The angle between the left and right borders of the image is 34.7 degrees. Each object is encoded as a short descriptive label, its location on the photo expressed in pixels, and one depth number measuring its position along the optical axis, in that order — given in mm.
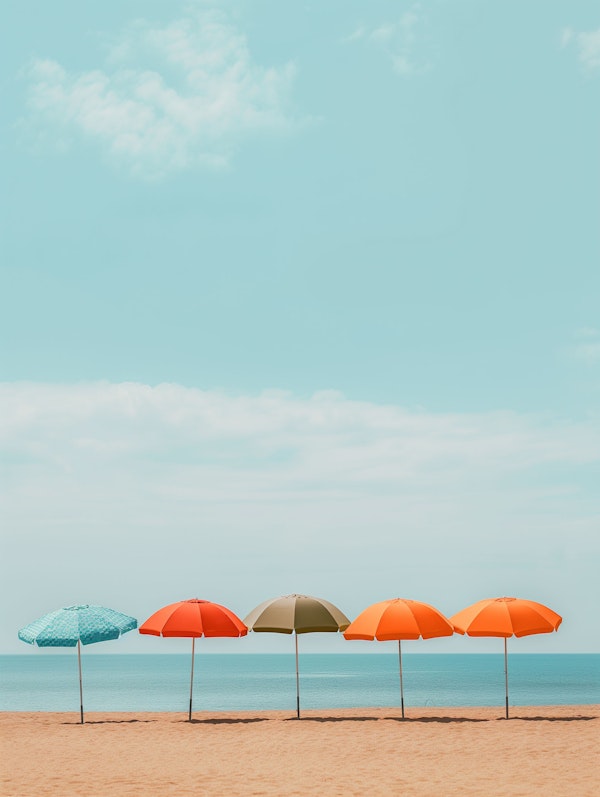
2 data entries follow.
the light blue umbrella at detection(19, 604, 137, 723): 19844
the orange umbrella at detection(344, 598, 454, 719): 19406
